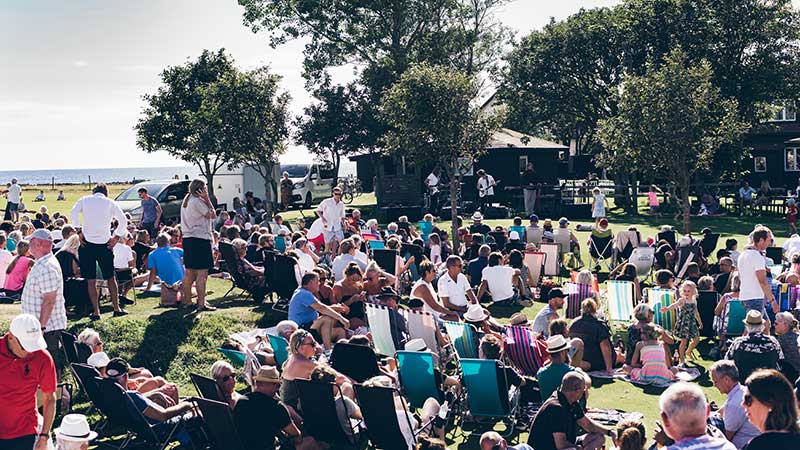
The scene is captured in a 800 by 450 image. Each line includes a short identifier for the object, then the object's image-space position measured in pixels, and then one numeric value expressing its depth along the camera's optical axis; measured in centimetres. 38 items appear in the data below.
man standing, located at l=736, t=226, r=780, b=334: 916
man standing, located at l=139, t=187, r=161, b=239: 1870
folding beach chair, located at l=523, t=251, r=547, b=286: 1491
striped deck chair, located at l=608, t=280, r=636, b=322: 1167
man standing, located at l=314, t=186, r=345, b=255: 1537
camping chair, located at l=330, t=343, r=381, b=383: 809
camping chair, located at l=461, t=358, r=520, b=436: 764
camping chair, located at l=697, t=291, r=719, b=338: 1099
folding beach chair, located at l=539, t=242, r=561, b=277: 1544
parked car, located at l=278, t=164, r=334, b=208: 3338
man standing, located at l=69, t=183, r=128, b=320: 1032
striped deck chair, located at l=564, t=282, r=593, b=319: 1116
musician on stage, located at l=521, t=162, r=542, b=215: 2738
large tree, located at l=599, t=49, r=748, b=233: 1883
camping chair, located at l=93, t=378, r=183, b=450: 723
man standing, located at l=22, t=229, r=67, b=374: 743
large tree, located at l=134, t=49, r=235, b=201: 3350
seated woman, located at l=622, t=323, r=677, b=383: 915
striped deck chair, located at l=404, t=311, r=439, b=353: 948
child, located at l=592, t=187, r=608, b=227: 2262
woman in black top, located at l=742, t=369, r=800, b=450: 420
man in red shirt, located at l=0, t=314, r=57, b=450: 555
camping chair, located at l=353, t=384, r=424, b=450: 673
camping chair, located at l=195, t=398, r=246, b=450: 660
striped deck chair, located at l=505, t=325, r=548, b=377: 890
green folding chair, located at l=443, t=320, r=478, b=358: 907
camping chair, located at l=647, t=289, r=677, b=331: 1077
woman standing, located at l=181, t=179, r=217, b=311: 1073
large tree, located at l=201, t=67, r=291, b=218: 2445
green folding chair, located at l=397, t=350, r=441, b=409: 787
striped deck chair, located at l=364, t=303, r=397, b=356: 966
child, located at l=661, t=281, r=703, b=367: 1002
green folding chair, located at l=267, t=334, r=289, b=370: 873
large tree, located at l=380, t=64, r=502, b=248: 1933
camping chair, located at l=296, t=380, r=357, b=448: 701
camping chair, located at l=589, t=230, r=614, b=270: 1633
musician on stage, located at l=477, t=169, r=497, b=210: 2775
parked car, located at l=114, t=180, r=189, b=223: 2331
